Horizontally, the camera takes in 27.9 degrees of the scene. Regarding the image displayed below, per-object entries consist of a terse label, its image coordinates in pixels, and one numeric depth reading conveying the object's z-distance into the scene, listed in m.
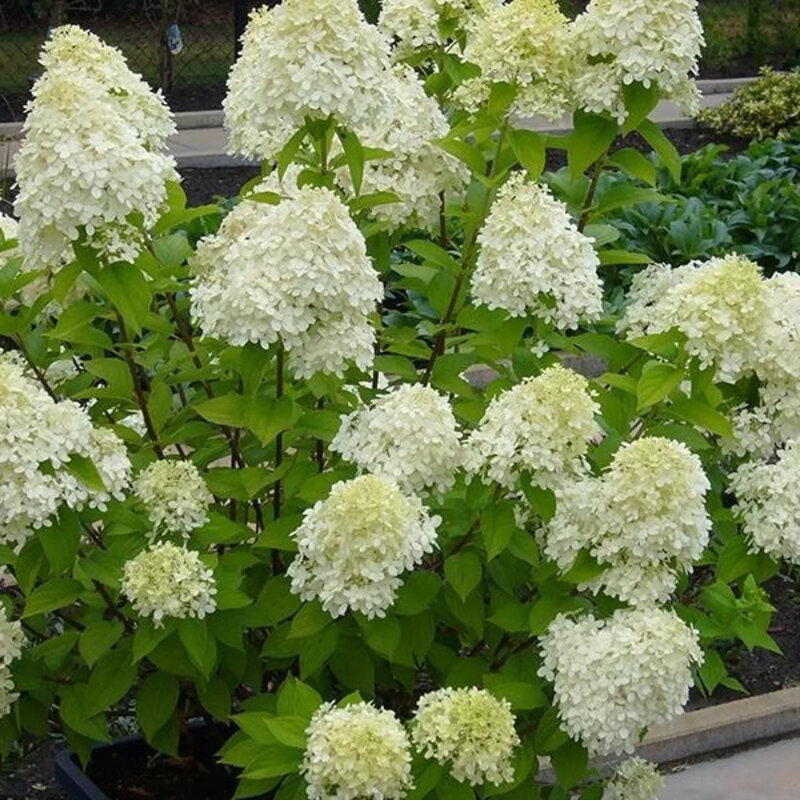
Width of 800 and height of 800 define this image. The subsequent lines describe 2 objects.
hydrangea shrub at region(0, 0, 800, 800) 2.70
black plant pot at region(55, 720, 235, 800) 3.76
